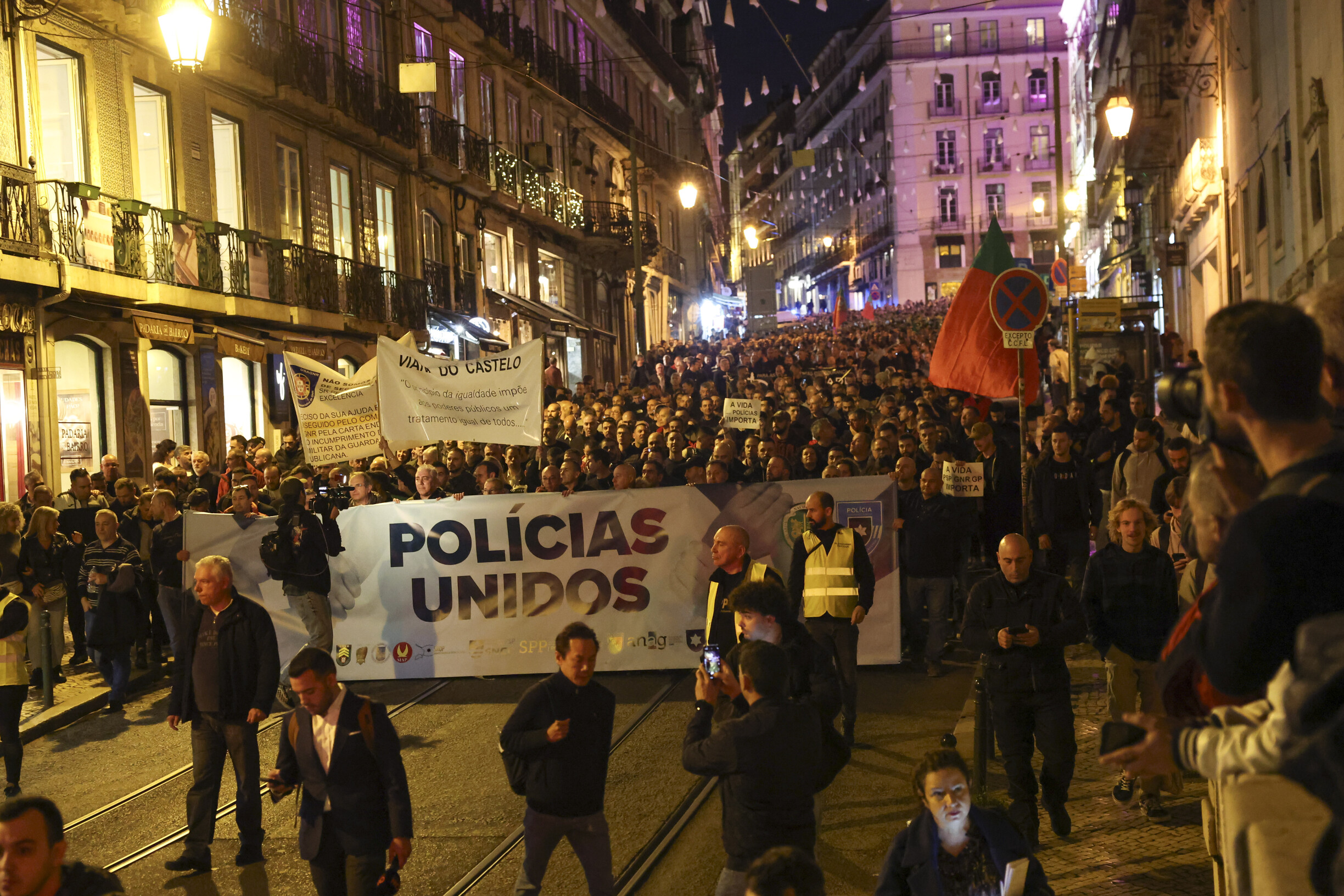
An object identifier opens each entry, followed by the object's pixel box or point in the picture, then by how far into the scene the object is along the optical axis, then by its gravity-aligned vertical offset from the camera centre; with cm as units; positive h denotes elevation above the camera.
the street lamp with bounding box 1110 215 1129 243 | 4516 +555
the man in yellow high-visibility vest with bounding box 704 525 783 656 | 763 -86
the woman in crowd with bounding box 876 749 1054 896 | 458 -146
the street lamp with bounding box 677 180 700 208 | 3269 +527
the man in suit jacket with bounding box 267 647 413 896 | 575 -144
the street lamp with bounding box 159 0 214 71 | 1289 +380
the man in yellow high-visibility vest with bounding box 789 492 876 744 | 923 -113
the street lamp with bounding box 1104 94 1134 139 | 2280 +458
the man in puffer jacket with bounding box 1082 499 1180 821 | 743 -105
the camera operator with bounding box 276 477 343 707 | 1147 -97
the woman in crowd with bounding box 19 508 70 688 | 1231 -112
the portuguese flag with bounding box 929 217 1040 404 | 1387 +50
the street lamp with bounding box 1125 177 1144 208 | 4281 +623
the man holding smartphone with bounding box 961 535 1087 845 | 709 -134
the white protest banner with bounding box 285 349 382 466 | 1338 +22
